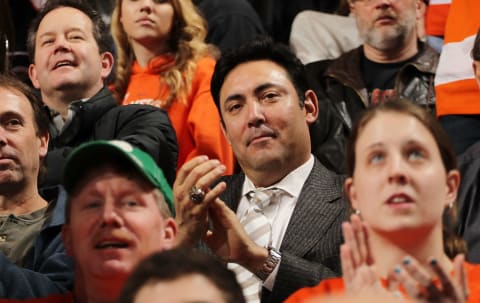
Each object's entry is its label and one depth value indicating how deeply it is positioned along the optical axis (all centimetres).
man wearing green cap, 559
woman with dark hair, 541
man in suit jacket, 644
